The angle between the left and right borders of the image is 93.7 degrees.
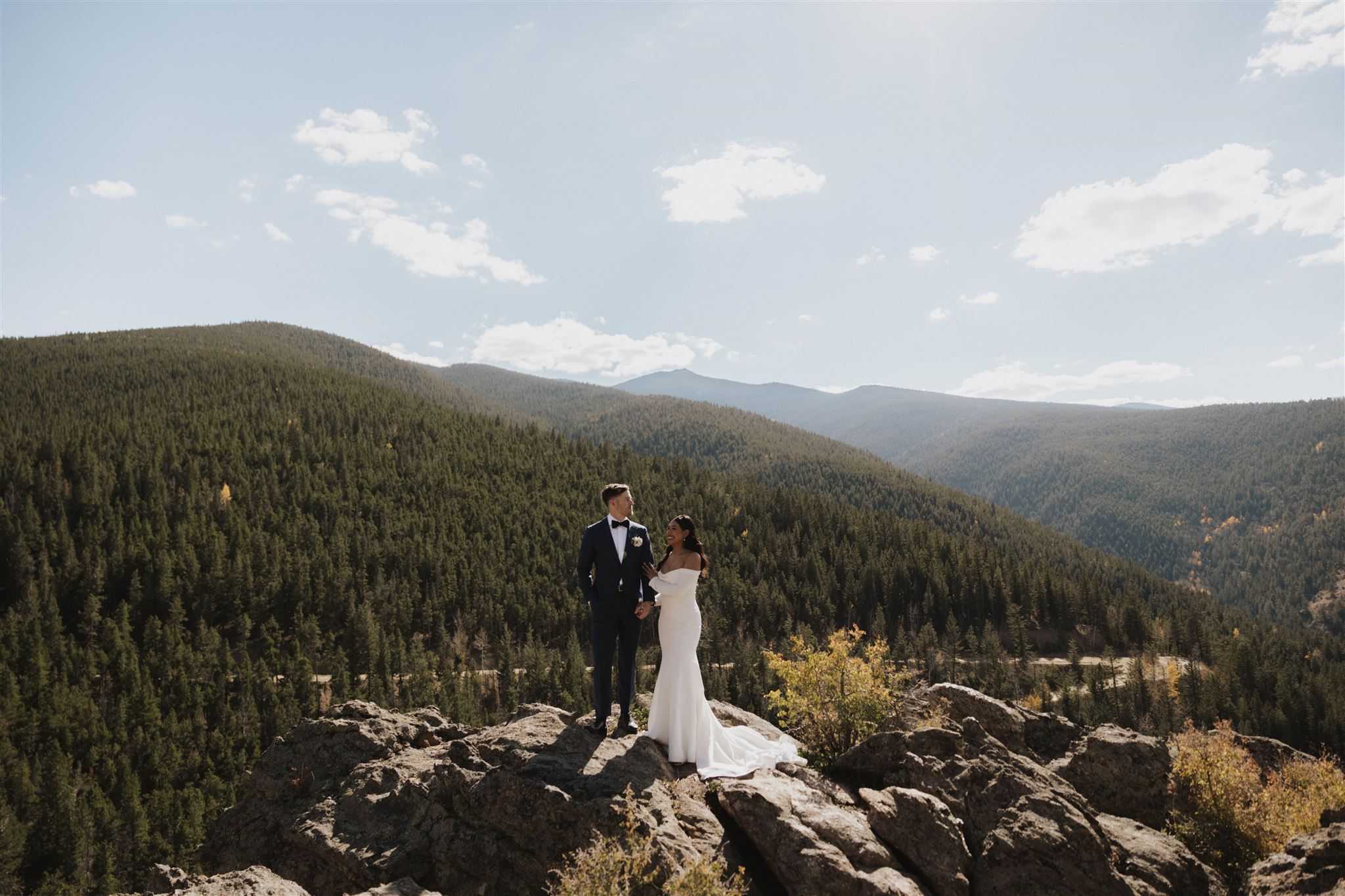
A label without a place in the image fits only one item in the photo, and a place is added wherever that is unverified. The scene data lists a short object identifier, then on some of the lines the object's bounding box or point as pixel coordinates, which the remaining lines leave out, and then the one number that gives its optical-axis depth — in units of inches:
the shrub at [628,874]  308.0
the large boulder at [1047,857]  388.5
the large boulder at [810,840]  370.9
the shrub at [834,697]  577.3
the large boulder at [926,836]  399.5
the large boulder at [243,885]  404.8
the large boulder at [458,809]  420.8
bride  489.4
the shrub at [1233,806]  451.2
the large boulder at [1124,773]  525.3
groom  496.7
